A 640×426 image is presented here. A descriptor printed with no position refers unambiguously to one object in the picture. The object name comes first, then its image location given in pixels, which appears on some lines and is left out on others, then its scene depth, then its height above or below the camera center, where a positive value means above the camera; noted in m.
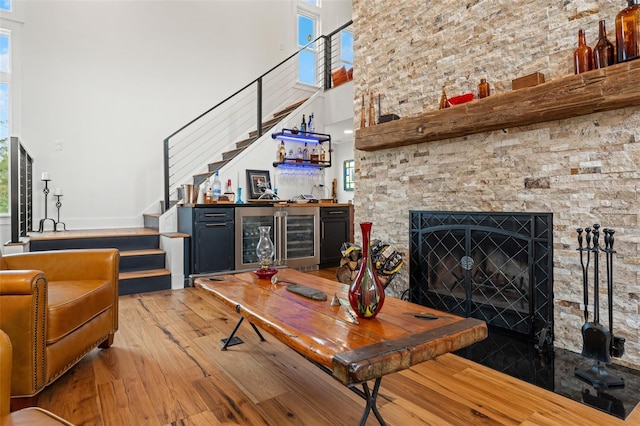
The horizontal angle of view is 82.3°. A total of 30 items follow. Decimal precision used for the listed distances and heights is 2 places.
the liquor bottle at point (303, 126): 5.77 +1.35
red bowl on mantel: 2.80 +0.87
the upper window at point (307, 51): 7.24 +3.18
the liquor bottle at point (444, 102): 2.98 +0.88
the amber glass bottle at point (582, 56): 2.20 +0.92
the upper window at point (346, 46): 7.64 +3.48
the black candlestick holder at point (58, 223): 4.85 -0.12
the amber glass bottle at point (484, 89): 2.75 +0.91
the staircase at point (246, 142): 5.47 +1.15
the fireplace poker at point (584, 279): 2.01 -0.41
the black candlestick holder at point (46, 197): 4.74 +0.23
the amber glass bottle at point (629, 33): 2.00 +0.97
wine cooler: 4.68 -0.30
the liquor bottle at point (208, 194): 4.56 +0.23
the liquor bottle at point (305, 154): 5.92 +0.94
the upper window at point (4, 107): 4.66 +1.37
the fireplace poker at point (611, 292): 1.99 -0.46
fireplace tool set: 1.92 -0.69
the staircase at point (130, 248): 3.97 -0.41
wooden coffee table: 1.16 -0.46
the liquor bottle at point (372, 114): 3.74 +1.00
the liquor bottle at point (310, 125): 5.89 +1.40
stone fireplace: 2.13 +0.48
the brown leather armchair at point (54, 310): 1.64 -0.49
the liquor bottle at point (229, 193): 4.94 +0.27
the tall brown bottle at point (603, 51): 2.12 +0.92
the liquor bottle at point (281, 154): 5.55 +0.88
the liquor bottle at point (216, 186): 4.89 +0.36
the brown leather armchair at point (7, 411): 0.93 -0.51
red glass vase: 1.49 -0.32
